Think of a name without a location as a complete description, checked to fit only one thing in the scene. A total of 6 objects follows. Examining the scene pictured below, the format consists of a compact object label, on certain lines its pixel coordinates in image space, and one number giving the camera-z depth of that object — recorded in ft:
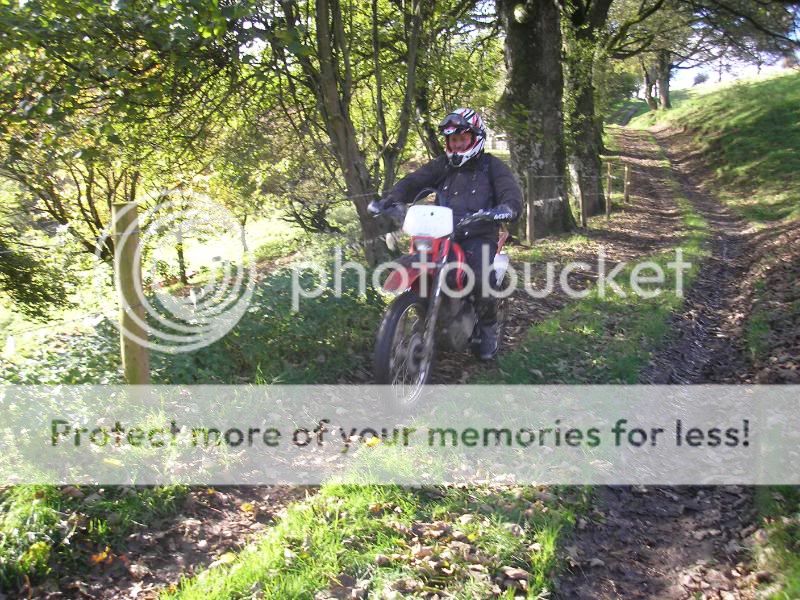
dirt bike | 18.07
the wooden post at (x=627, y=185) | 71.29
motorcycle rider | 20.51
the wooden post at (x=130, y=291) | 16.30
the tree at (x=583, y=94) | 59.00
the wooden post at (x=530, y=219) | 45.95
